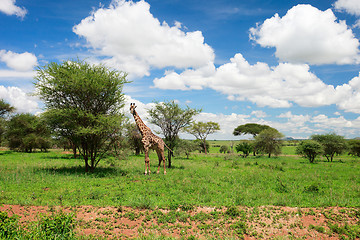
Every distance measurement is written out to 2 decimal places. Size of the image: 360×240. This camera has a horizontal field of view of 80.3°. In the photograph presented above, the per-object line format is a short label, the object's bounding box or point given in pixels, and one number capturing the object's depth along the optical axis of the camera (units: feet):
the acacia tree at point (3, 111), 131.64
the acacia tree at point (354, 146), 148.56
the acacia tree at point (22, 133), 132.77
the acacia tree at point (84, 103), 56.24
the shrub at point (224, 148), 204.61
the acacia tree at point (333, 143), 130.31
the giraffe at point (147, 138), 59.11
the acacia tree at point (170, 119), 76.02
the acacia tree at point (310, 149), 110.68
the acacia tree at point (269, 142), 149.59
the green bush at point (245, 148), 151.81
